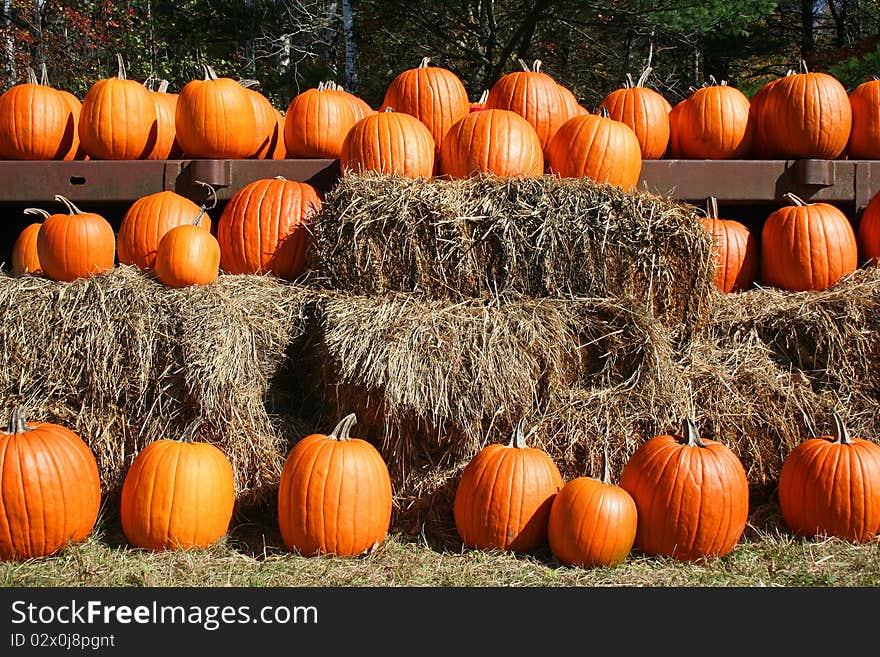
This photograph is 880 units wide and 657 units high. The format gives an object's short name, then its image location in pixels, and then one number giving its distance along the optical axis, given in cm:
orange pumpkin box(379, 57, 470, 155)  491
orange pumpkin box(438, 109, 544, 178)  424
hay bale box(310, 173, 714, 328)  374
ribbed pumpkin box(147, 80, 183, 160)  488
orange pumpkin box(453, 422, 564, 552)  327
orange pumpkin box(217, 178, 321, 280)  423
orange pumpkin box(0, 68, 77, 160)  475
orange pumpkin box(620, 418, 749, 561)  318
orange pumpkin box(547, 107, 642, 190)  426
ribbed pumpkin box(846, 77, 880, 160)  471
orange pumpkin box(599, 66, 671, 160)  482
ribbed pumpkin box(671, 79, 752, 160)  477
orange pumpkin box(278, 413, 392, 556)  326
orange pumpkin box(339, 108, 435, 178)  429
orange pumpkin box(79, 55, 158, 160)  471
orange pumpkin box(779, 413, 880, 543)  332
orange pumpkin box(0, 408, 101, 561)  316
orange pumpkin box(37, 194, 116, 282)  388
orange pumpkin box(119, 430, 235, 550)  326
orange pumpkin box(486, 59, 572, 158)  486
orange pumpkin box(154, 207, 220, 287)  376
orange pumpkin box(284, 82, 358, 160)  483
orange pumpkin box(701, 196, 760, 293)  437
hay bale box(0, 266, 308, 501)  359
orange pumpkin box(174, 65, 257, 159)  460
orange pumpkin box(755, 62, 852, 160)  460
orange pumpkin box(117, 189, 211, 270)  411
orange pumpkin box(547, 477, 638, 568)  311
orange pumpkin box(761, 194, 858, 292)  418
